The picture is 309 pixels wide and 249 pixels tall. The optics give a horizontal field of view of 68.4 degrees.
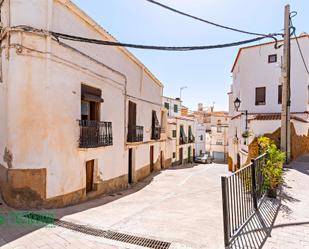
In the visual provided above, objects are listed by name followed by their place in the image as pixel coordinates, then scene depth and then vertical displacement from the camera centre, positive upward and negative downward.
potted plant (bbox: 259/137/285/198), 5.70 -1.08
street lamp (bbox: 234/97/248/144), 12.38 +1.42
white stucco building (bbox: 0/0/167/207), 6.36 +0.62
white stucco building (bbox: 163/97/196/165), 26.48 -0.63
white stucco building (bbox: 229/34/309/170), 15.51 +3.20
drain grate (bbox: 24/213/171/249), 3.83 -2.02
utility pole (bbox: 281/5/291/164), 7.78 +1.49
